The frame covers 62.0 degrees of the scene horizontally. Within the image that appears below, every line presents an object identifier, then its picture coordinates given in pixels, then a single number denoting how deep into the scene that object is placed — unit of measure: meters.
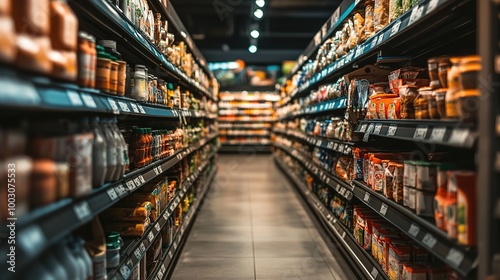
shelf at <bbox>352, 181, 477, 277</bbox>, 1.47
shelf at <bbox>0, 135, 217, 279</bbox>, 1.01
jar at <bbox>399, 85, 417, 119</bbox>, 2.23
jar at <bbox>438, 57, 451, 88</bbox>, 1.76
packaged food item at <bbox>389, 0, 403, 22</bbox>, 2.42
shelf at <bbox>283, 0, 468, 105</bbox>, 1.79
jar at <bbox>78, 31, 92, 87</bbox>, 1.47
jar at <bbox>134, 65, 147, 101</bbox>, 2.45
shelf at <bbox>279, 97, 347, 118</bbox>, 3.71
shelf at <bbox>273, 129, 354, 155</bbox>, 3.51
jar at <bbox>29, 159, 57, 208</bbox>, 1.12
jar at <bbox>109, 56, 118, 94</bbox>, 1.83
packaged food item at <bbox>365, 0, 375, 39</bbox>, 2.99
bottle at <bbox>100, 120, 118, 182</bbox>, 1.75
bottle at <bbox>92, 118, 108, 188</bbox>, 1.62
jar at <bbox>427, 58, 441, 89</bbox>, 1.85
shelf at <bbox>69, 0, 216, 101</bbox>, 1.77
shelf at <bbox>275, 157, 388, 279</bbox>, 2.69
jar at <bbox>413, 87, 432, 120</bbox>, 1.90
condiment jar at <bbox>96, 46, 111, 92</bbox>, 1.73
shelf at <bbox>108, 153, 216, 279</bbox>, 1.96
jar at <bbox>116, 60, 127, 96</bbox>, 1.95
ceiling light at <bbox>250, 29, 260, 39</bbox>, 9.23
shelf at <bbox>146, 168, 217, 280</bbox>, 2.85
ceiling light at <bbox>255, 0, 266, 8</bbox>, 7.10
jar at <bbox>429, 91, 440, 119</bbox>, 1.82
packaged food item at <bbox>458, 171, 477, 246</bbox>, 1.46
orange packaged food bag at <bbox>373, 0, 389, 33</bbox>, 2.73
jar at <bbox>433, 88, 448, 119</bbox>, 1.72
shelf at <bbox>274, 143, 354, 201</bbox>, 3.46
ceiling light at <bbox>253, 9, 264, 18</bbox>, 7.81
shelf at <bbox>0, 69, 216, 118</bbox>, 0.99
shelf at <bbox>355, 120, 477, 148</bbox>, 1.45
